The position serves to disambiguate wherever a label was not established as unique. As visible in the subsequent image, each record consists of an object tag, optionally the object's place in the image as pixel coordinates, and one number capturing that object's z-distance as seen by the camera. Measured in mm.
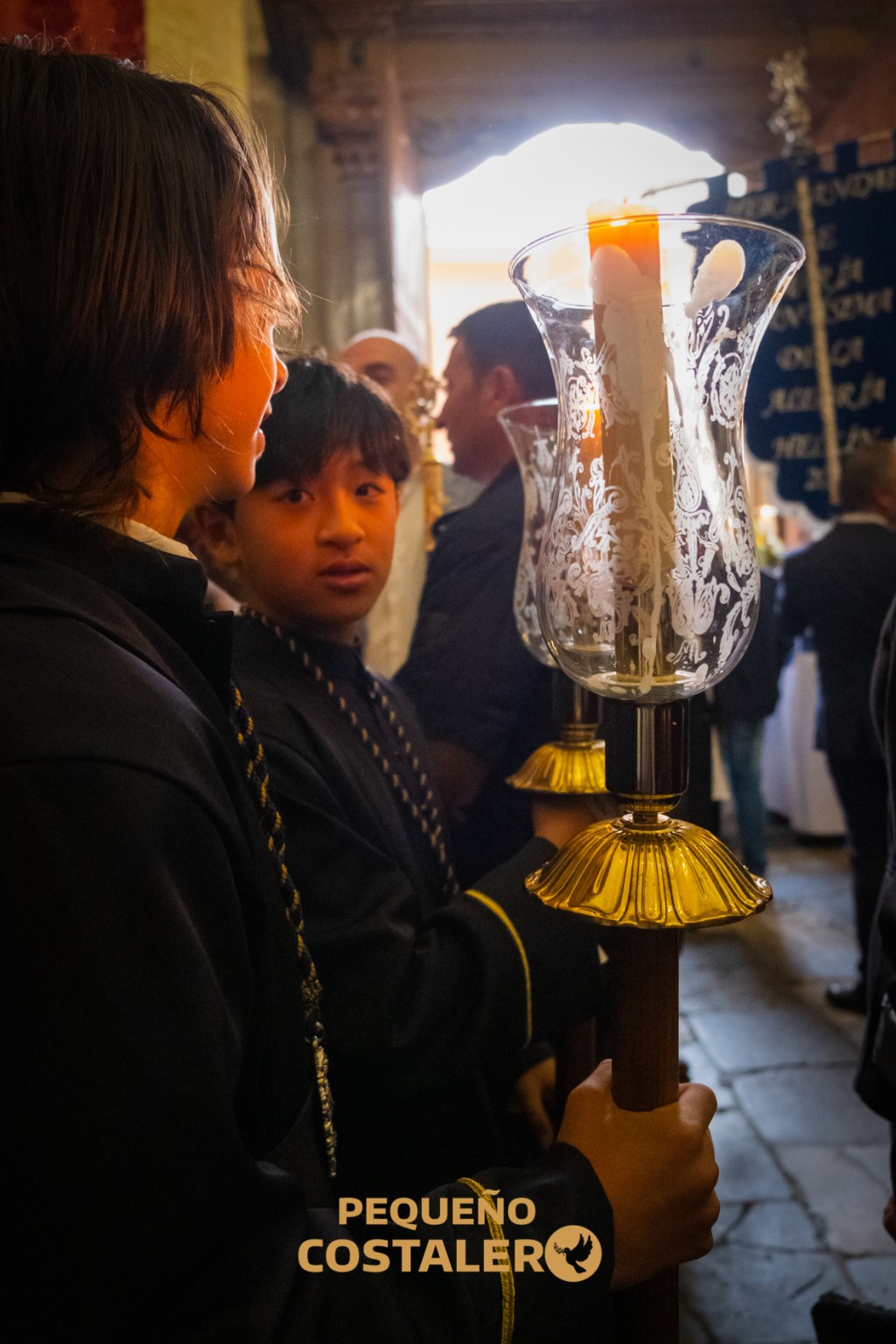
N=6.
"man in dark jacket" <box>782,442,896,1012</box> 2865
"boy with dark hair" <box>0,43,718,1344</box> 426
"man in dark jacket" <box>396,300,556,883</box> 1370
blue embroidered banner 3188
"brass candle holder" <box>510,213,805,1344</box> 555
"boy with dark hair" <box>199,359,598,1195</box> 780
